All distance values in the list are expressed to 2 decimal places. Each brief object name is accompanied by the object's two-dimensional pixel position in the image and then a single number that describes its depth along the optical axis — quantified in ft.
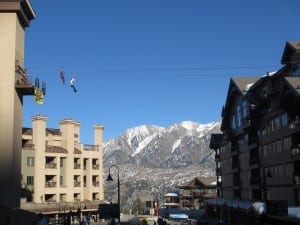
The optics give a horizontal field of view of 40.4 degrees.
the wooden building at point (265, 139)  144.97
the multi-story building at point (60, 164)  214.82
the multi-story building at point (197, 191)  334.23
